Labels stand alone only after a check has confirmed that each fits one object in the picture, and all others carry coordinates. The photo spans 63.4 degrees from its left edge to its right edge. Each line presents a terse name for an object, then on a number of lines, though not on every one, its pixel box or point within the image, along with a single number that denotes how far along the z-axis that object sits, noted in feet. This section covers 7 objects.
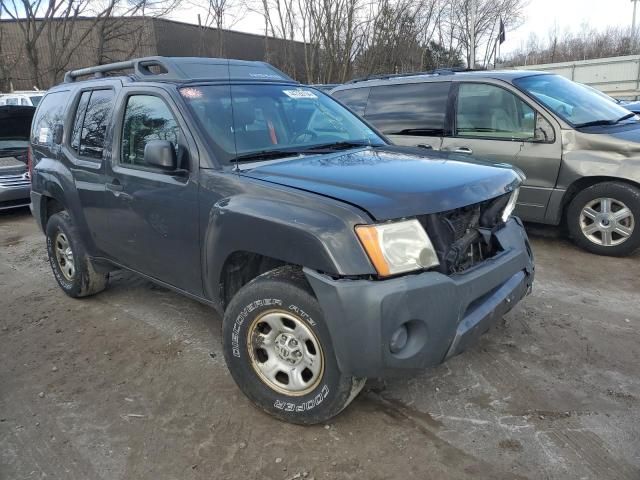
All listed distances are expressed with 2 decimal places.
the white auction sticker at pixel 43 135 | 15.47
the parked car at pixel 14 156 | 27.43
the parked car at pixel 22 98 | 42.34
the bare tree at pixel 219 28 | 57.36
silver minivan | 16.58
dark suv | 7.77
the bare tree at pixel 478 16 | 105.29
